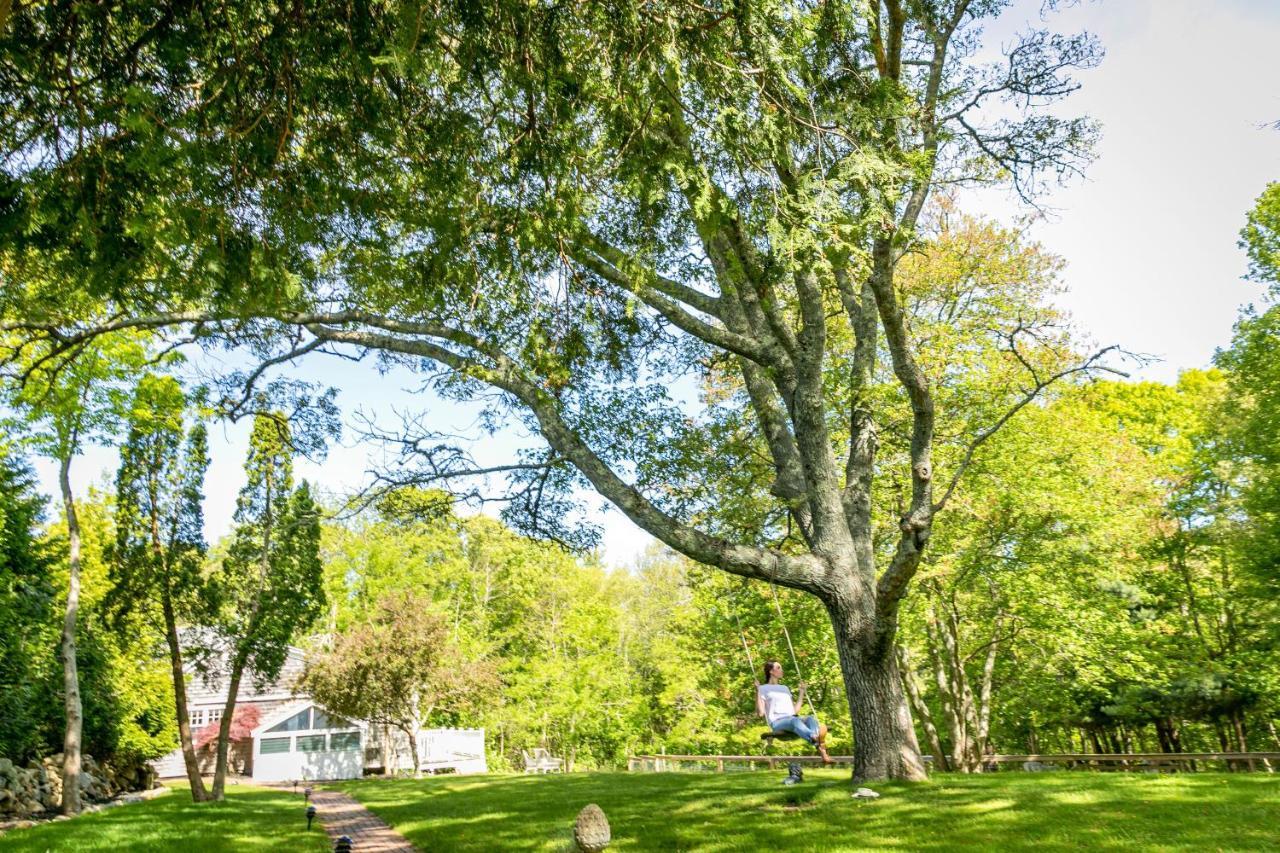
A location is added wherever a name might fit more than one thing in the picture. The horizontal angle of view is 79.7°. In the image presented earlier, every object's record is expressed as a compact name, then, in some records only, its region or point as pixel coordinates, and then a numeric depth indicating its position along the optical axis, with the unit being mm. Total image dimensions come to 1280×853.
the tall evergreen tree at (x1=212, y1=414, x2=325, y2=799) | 17281
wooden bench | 34844
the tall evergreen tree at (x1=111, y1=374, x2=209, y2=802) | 16500
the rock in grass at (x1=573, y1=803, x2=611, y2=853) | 5520
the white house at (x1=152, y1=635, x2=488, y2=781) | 33125
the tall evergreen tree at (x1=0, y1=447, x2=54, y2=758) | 16281
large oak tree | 5285
